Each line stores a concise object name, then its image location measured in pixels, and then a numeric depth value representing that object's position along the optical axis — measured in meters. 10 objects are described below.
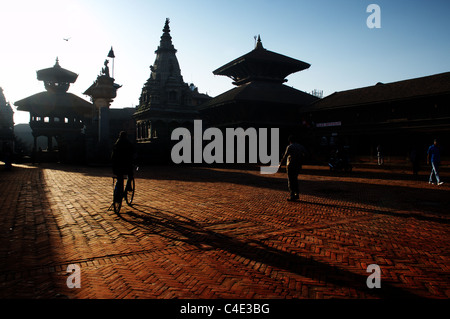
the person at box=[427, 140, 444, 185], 11.02
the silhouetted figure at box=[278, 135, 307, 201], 8.13
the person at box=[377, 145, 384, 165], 21.95
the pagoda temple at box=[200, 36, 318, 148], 27.80
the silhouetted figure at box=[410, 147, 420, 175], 15.66
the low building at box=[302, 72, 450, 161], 19.75
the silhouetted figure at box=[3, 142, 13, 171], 17.25
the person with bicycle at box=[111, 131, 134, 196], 6.80
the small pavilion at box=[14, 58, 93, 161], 42.03
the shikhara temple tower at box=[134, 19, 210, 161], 42.44
